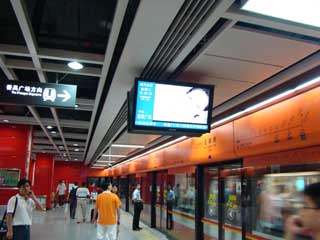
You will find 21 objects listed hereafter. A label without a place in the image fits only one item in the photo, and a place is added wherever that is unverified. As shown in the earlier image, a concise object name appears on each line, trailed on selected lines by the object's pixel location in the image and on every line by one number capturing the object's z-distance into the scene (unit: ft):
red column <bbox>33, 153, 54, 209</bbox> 57.72
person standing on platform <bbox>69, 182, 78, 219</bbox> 45.96
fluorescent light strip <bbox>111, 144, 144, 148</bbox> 37.82
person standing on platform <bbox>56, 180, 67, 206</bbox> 61.00
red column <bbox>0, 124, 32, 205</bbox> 29.73
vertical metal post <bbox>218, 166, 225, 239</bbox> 20.74
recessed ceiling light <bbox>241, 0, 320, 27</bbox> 8.10
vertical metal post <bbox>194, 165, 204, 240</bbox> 24.06
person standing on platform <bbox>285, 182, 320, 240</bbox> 5.20
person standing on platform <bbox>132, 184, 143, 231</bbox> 36.94
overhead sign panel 14.51
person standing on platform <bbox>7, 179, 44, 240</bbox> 15.39
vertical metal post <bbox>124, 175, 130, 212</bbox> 60.03
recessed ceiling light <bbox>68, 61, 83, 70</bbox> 15.14
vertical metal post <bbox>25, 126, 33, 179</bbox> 30.69
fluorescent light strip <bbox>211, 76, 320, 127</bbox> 12.19
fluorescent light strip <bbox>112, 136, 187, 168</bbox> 27.61
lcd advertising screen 12.82
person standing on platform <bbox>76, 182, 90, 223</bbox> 41.84
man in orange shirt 19.79
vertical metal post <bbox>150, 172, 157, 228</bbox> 40.66
